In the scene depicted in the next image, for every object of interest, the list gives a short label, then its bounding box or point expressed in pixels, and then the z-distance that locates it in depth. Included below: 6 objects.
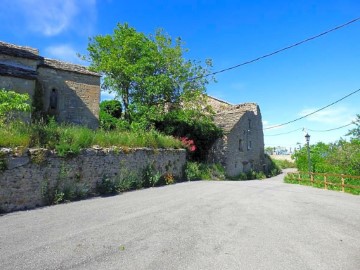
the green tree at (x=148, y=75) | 20.91
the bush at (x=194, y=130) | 21.69
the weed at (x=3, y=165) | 9.21
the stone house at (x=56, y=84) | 16.17
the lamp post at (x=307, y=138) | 22.21
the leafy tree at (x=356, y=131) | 27.84
